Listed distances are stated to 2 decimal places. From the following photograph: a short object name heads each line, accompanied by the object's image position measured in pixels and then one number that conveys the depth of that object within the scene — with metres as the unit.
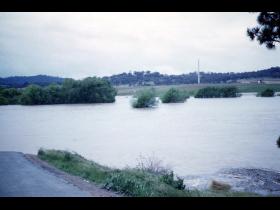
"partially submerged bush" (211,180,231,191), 11.70
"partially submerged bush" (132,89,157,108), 48.84
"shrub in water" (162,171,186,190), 9.44
